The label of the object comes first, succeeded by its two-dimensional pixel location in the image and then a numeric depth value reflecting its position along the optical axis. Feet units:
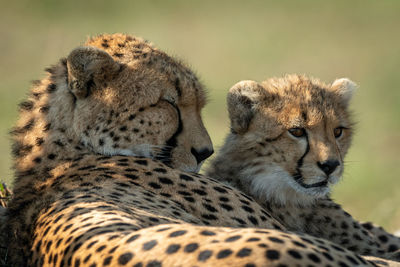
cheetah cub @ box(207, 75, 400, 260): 24.95
